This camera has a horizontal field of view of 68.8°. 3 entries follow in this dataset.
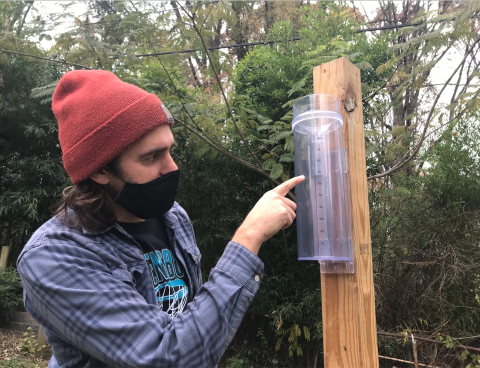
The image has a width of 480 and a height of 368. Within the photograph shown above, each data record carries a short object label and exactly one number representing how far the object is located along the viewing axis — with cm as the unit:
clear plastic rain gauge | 140
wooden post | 139
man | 97
